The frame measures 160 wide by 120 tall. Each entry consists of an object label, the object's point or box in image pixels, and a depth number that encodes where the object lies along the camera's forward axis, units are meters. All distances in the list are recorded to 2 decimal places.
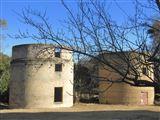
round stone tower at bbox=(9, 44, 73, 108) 25.04
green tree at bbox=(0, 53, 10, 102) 27.32
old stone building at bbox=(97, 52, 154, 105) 30.21
